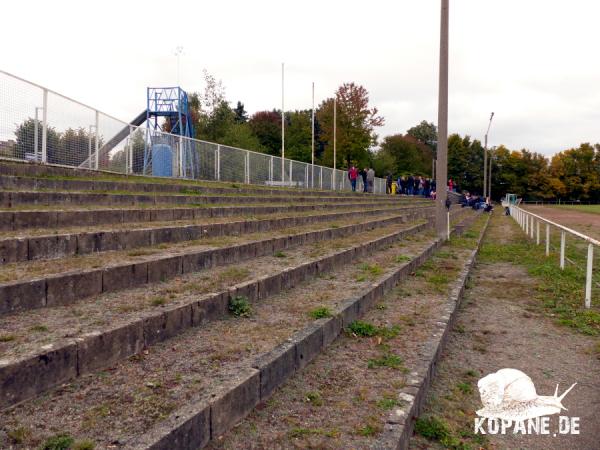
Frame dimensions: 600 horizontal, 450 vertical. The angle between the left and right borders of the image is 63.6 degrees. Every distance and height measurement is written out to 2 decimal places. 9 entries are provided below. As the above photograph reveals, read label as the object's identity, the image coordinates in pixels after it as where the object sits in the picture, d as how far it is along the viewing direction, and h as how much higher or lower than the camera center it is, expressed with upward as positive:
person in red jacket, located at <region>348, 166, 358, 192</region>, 28.78 +1.49
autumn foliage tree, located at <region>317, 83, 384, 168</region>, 44.72 +7.04
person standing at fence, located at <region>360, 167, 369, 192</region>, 30.84 +1.30
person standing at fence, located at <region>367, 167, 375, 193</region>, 29.78 +1.48
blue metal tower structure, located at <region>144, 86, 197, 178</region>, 14.54 +1.38
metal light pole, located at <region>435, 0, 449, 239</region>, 12.04 +1.81
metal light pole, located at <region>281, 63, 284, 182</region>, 22.97 +1.47
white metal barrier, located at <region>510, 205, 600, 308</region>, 6.48 -0.83
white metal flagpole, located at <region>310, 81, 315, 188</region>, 26.91 +1.26
